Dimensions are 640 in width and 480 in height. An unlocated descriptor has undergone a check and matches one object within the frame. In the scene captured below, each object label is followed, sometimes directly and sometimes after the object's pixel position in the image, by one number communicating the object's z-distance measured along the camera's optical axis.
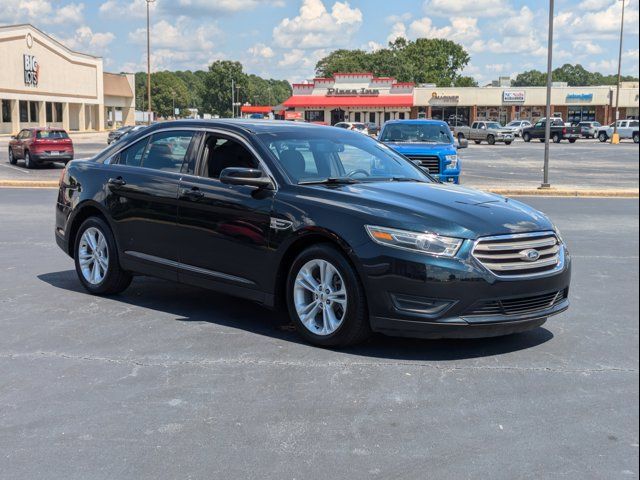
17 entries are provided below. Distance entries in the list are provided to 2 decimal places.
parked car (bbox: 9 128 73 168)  29.44
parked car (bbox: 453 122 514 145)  58.38
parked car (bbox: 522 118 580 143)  59.91
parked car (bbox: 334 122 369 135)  51.95
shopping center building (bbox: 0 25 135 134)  66.69
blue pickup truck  16.28
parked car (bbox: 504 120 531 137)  70.28
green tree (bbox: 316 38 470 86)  113.56
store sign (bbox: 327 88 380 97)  82.94
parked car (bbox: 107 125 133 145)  47.39
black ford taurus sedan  5.34
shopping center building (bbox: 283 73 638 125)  82.62
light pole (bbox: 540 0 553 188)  18.73
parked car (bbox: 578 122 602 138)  64.67
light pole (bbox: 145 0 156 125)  59.50
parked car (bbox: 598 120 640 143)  61.69
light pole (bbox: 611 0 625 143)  58.91
